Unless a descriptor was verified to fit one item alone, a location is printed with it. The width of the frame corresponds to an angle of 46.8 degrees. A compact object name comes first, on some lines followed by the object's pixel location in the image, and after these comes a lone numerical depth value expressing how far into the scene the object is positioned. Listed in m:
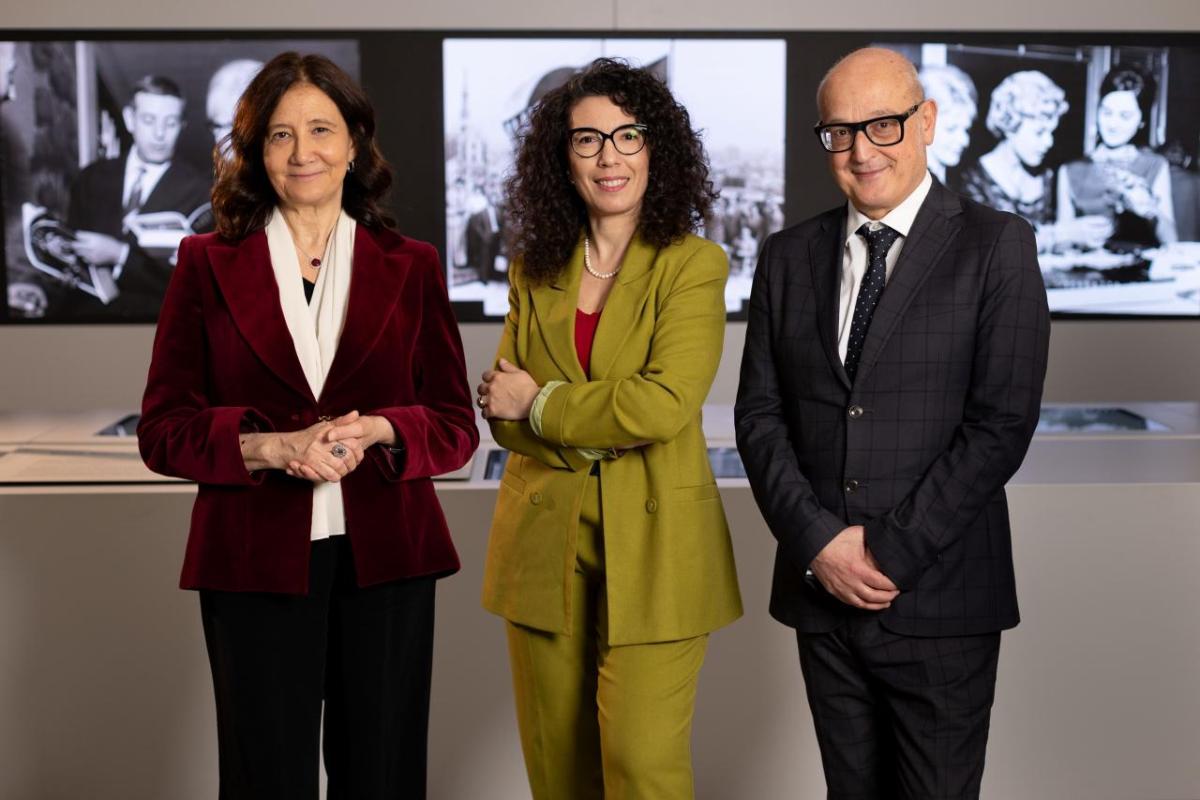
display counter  3.50
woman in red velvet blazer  2.43
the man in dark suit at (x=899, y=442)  2.41
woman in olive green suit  2.62
